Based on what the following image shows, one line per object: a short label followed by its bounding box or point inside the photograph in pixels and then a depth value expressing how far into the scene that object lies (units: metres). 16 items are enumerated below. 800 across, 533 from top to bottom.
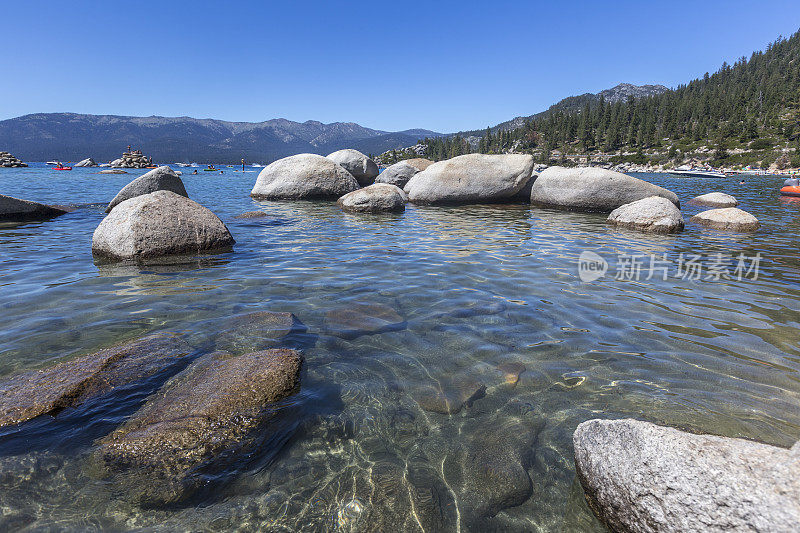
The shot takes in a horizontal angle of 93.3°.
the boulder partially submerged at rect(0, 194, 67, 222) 12.64
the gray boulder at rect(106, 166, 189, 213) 14.73
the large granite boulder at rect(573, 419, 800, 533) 1.79
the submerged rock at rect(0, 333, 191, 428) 3.07
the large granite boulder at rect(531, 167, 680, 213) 15.98
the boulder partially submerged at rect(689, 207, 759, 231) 12.62
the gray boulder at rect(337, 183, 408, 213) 16.03
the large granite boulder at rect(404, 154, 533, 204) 18.11
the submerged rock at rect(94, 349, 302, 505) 2.49
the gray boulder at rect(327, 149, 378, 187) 24.78
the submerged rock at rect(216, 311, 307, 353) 4.27
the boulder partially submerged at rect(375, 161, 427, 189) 26.66
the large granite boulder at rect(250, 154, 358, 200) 20.30
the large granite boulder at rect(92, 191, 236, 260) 7.82
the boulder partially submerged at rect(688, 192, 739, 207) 17.55
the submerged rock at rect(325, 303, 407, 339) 4.69
